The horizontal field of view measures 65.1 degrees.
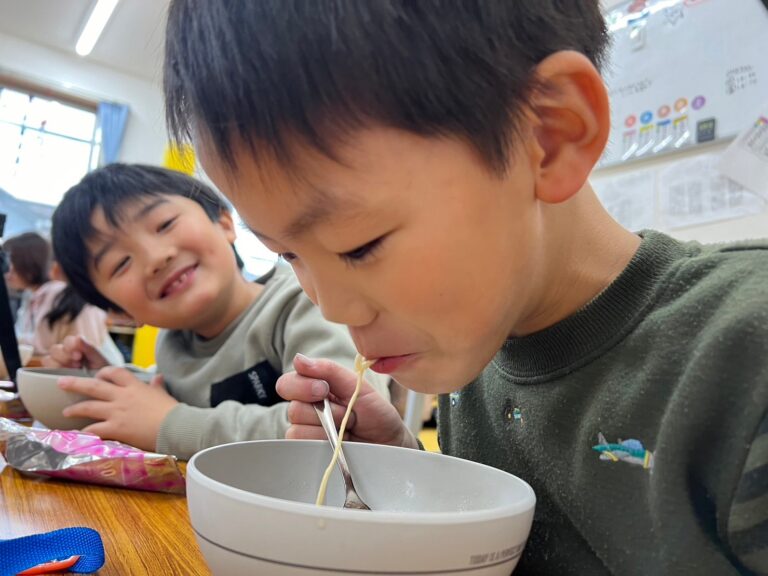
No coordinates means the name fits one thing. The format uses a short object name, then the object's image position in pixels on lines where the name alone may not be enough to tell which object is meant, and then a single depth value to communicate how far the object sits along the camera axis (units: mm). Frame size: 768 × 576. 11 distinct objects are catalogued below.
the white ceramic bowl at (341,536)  260
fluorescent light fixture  4195
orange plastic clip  342
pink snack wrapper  566
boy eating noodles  358
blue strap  349
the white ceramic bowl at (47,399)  813
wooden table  385
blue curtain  5332
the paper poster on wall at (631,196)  1575
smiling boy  999
